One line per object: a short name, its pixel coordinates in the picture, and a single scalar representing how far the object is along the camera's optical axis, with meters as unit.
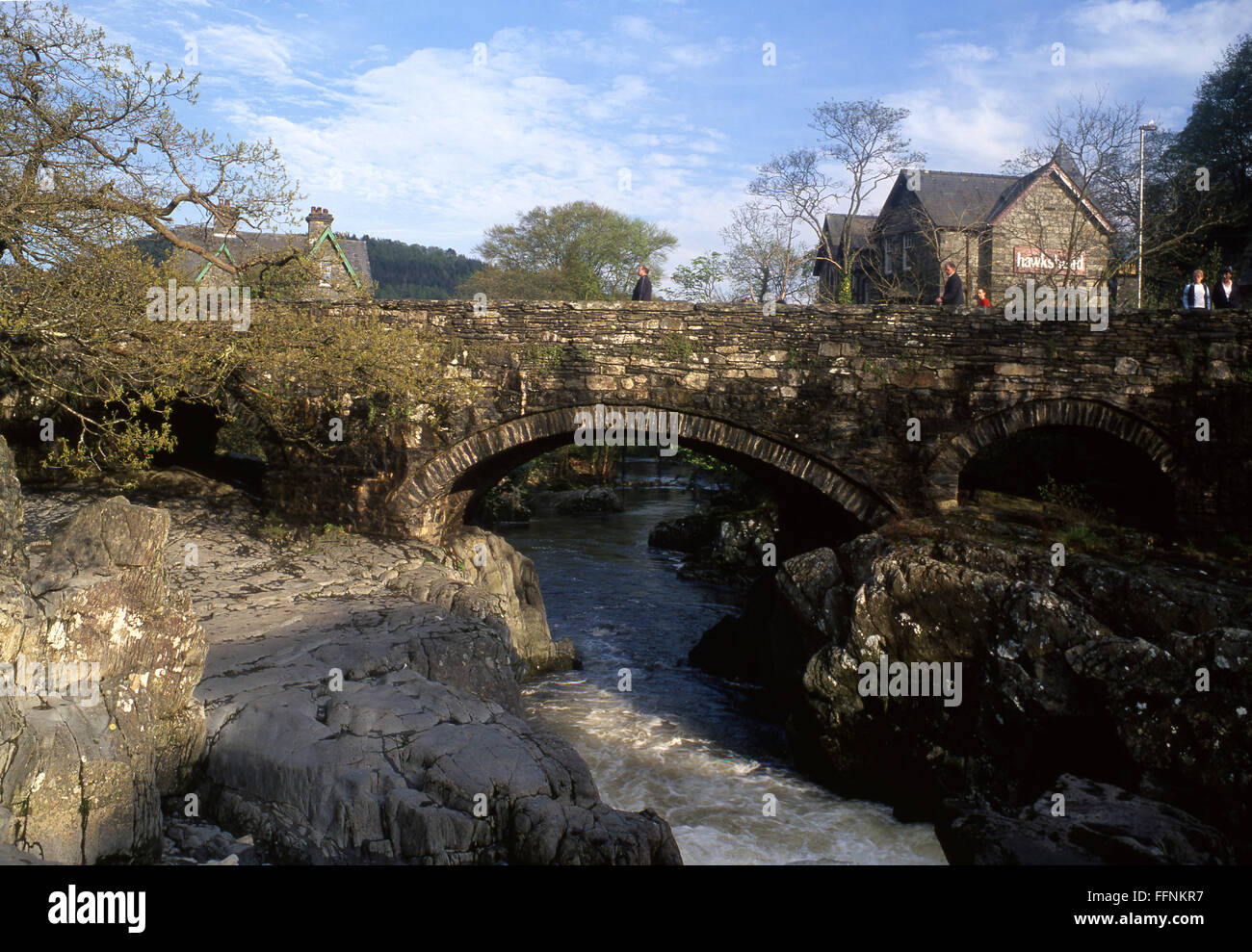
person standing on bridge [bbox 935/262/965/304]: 14.20
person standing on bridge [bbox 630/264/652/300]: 14.41
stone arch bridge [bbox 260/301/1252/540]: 11.90
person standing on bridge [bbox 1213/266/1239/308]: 13.51
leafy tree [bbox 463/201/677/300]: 45.84
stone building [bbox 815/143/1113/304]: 27.89
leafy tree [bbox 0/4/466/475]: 9.16
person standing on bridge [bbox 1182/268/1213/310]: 13.44
